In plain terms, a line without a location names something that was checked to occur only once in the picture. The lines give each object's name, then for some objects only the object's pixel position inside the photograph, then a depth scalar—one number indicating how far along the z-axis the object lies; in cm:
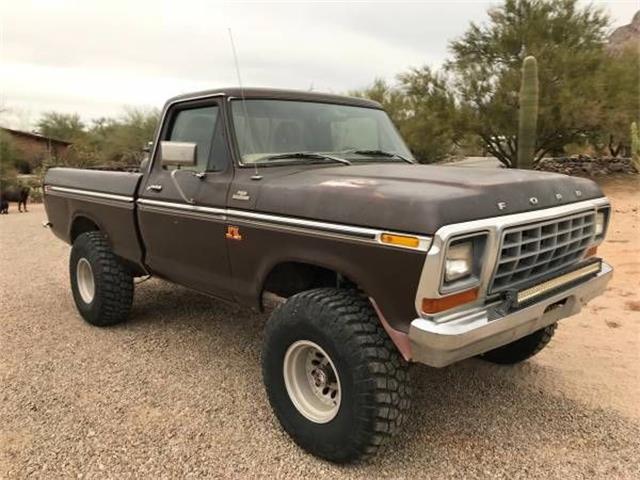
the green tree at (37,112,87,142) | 4528
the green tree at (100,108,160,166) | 3316
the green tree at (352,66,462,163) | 1800
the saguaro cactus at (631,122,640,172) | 1126
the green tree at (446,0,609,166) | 1630
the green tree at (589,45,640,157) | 1614
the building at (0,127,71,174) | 3057
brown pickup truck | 260
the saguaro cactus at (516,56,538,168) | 990
